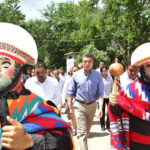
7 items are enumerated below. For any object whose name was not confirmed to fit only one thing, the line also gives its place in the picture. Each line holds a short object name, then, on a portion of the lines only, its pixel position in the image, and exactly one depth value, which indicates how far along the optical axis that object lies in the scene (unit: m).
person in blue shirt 5.30
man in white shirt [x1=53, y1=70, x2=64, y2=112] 5.23
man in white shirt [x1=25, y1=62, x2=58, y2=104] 4.81
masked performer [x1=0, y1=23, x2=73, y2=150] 1.71
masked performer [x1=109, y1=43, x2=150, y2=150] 3.15
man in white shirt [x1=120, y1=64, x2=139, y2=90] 4.89
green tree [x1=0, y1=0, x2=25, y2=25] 41.81
